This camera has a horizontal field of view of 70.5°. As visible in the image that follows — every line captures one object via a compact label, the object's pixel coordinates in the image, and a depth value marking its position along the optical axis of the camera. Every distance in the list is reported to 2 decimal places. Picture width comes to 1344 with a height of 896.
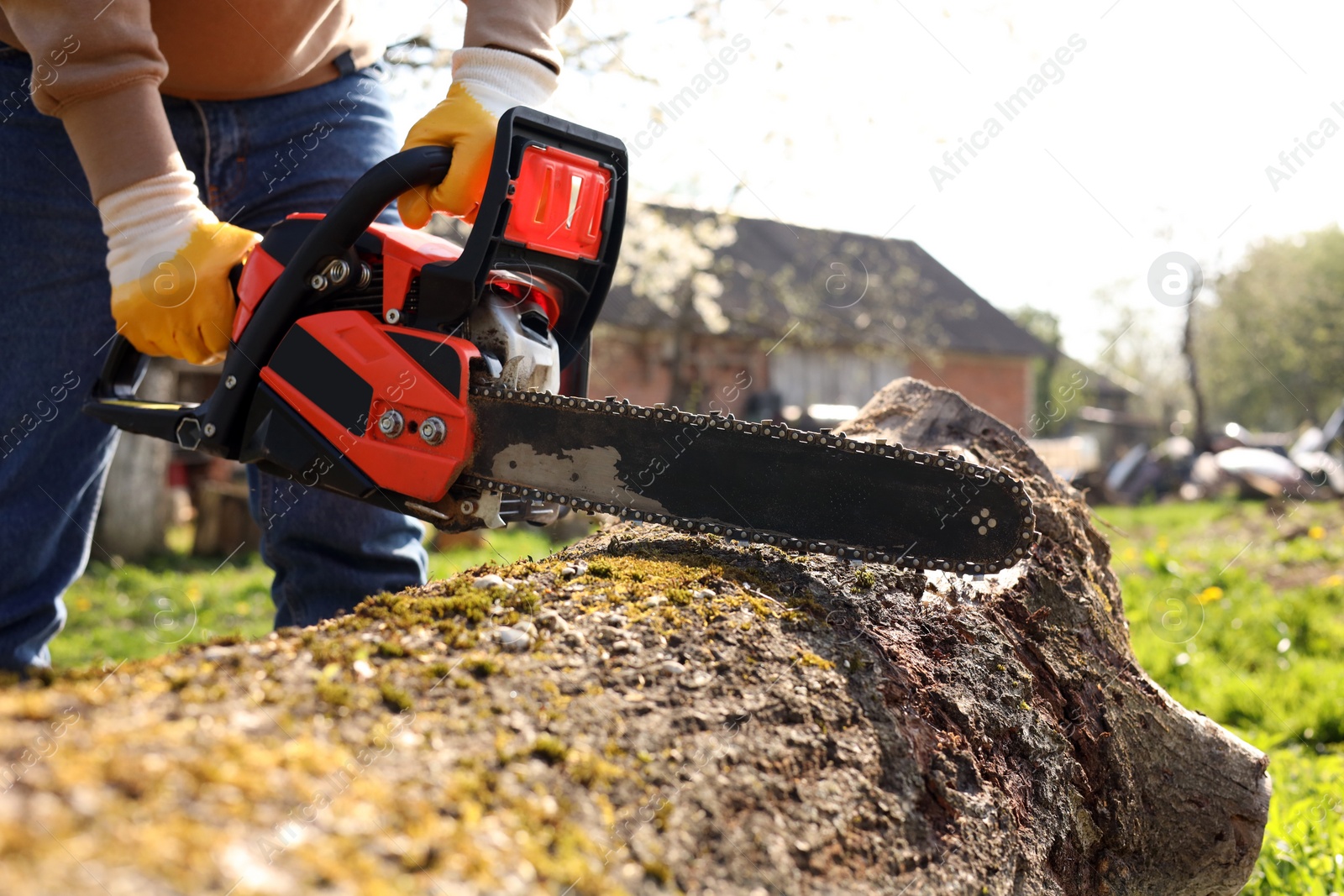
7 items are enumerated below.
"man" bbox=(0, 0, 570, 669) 1.92
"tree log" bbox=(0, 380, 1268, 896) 0.76
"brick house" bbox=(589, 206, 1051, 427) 13.07
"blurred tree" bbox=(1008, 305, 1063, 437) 30.59
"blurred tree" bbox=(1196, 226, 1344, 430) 25.02
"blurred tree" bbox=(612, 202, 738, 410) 10.47
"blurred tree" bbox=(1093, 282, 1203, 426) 40.59
